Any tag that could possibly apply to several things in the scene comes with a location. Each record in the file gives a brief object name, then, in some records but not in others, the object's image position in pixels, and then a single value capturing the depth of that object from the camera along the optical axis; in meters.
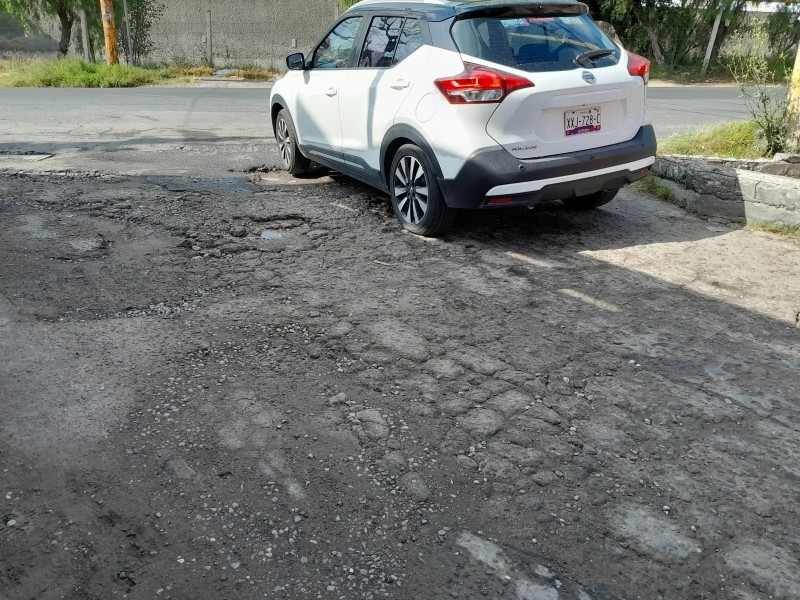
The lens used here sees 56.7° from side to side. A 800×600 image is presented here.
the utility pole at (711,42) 21.67
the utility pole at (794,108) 7.25
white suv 5.50
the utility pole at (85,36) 22.64
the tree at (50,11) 22.82
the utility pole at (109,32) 19.97
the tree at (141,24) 23.69
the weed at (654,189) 7.35
